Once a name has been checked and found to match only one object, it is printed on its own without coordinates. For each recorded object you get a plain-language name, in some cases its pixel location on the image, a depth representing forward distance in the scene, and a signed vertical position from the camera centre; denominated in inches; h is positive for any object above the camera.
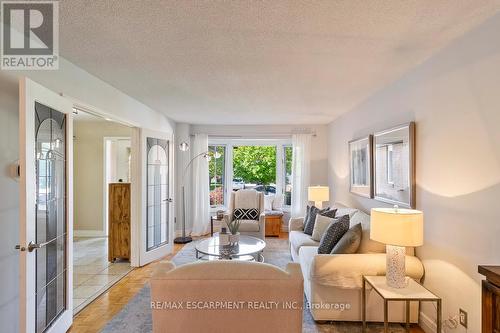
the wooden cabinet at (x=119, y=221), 168.9 -32.4
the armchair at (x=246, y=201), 212.8 -26.4
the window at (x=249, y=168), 260.5 -1.0
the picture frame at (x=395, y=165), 106.6 +0.4
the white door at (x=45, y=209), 71.8 -12.4
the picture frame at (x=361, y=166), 144.4 +0.1
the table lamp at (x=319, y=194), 186.4 -18.2
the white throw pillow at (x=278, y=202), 254.2 -32.0
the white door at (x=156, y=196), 167.0 -18.4
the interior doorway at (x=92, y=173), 235.5 -4.5
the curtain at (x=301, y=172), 236.5 -4.7
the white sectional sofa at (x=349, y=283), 98.2 -41.0
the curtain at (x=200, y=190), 237.0 -19.3
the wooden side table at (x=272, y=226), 233.3 -49.1
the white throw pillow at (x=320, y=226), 148.3 -31.4
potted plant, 139.6 -33.8
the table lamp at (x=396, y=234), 82.6 -20.2
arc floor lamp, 216.3 -14.7
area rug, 98.4 -56.5
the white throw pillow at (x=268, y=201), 251.3 -31.2
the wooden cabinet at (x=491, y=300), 51.1 -25.2
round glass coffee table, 128.3 -39.6
